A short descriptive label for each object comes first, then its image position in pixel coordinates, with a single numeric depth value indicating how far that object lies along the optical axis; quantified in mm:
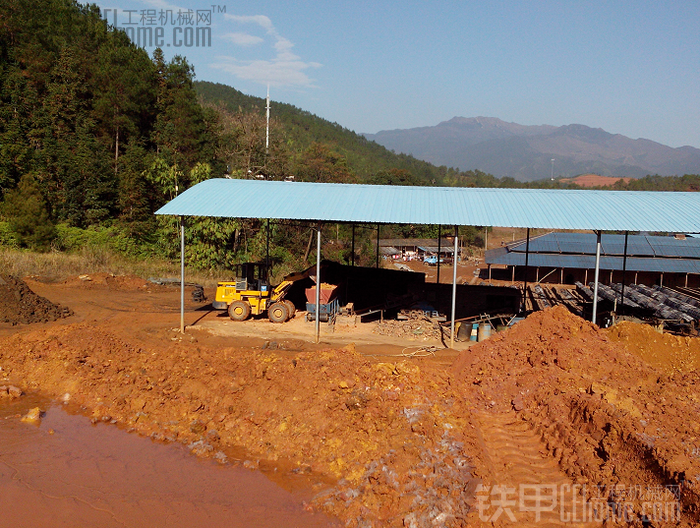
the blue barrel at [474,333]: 17016
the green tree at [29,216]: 31094
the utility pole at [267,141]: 45347
